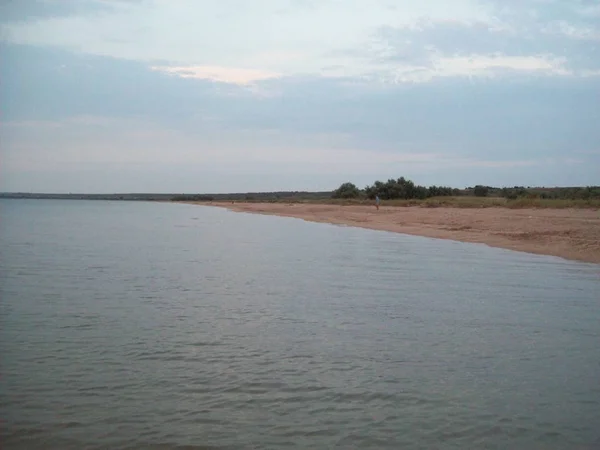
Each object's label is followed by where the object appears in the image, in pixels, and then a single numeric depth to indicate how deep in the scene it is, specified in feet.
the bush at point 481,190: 293.64
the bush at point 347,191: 359.40
